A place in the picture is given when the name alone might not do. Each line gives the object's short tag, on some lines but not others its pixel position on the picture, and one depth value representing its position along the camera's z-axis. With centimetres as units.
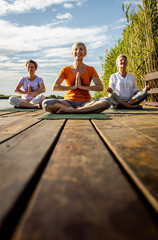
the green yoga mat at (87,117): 240
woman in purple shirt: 457
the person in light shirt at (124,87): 413
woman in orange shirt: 302
